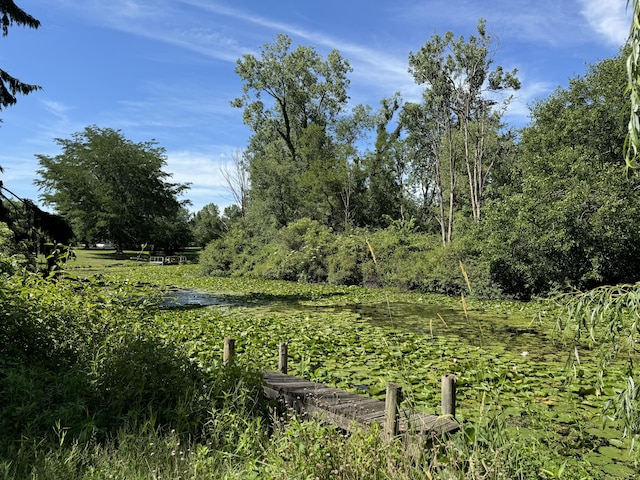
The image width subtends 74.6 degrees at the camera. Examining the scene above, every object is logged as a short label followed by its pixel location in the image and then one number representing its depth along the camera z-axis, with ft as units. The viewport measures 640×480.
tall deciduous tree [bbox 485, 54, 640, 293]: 44.14
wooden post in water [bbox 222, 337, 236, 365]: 16.47
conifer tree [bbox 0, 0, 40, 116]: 32.73
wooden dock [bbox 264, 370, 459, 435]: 10.77
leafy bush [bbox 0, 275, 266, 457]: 10.91
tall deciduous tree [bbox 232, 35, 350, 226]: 101.91
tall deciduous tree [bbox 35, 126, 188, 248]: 129.70
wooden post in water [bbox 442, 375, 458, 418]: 11.11
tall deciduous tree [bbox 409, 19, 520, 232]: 74.74
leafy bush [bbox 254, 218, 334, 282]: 73.20
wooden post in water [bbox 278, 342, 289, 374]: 17.24
